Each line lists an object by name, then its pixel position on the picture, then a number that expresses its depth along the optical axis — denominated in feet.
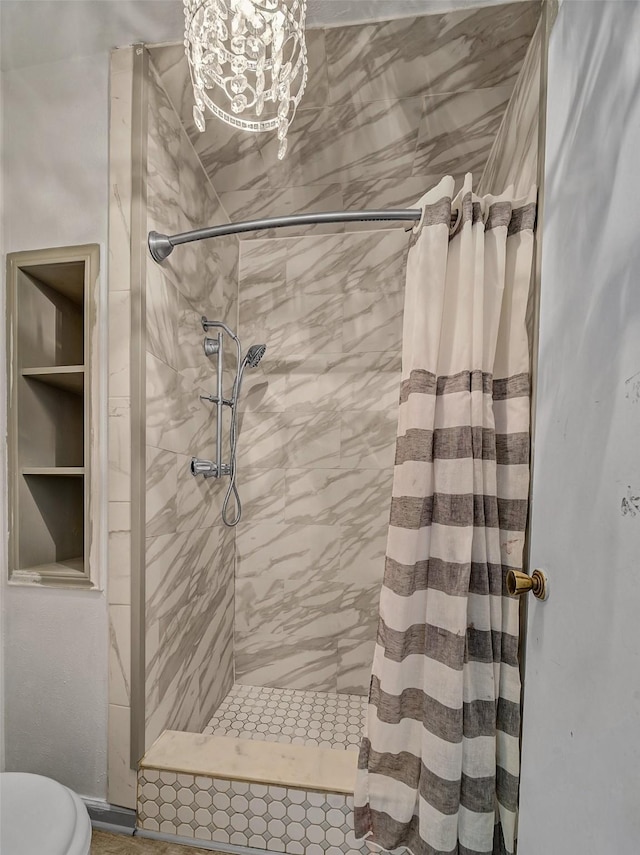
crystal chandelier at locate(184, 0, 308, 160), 3.13
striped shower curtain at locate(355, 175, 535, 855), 3.51
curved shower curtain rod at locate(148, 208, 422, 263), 4.00
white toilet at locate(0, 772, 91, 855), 2.54
